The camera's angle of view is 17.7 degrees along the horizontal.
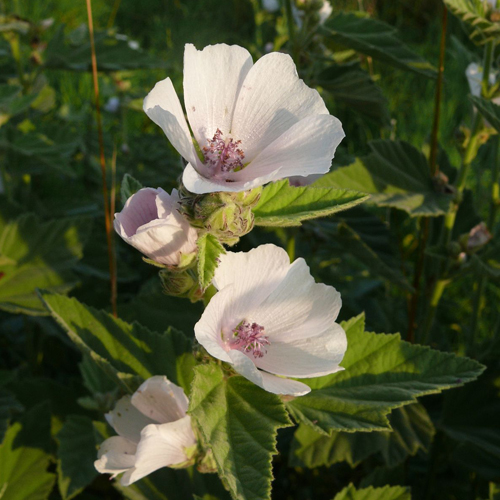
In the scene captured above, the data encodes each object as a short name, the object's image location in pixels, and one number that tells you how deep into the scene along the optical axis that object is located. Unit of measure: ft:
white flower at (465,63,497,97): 1.51
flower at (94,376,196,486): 1.17
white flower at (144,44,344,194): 1.12
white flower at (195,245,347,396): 1.16
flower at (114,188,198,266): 1.12
